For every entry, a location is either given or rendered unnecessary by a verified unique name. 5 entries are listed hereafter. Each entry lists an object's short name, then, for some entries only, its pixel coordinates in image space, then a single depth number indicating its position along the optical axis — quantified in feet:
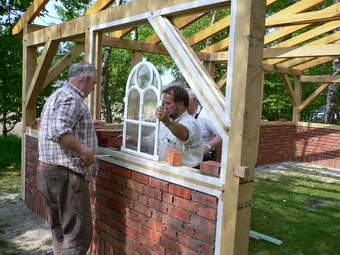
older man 10.00
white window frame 10.87
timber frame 8.14
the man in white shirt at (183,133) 10.11
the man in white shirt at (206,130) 12.69
